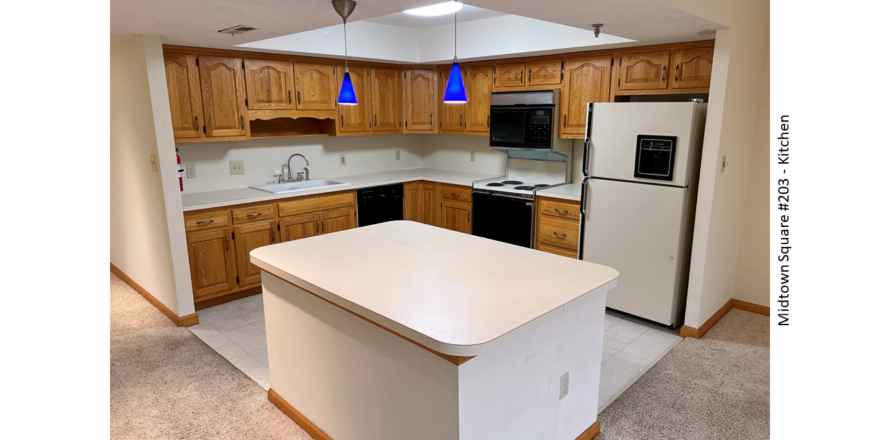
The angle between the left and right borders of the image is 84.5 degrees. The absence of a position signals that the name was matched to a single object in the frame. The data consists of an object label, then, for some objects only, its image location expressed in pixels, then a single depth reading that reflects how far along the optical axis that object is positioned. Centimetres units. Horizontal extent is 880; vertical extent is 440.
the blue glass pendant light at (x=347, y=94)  279
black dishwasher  455
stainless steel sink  424
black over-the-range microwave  419
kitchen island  158
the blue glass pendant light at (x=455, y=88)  260
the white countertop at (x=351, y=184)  369
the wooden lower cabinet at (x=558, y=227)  388
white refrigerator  307
